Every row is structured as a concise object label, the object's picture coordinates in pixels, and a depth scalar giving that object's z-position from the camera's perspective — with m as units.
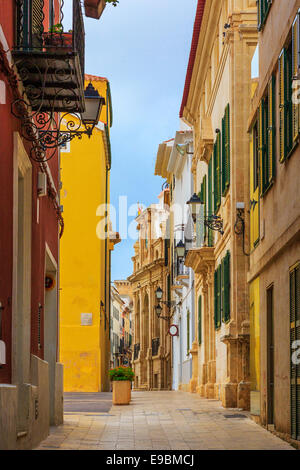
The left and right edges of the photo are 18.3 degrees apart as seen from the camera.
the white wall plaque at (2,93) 9.84
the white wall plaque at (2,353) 9.72
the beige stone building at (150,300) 65.10
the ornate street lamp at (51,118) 11.06
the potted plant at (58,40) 10.75
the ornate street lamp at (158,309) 46.06
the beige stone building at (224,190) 21.66
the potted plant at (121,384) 25.17
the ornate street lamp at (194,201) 23.69
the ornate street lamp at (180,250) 33.50
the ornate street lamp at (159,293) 42.66
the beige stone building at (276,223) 12.34
